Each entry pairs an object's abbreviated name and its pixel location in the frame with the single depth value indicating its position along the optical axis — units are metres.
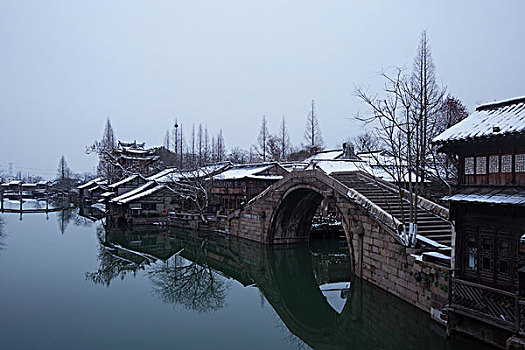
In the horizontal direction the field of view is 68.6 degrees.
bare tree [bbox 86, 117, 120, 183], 46.69
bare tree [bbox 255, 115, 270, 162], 52.59
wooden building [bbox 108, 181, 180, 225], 33.75
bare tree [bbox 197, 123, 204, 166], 60.09
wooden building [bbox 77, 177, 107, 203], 58.21
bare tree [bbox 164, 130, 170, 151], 76.05
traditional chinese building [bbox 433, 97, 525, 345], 8.49
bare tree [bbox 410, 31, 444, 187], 20.34
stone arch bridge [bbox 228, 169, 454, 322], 11.30
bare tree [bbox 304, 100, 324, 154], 46.18
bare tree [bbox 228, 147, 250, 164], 64.16
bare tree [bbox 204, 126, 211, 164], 59.32
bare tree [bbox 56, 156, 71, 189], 83.23
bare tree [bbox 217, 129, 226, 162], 62.84
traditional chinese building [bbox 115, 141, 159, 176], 51.56
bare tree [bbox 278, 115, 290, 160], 49.97
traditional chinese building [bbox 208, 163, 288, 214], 30.20
